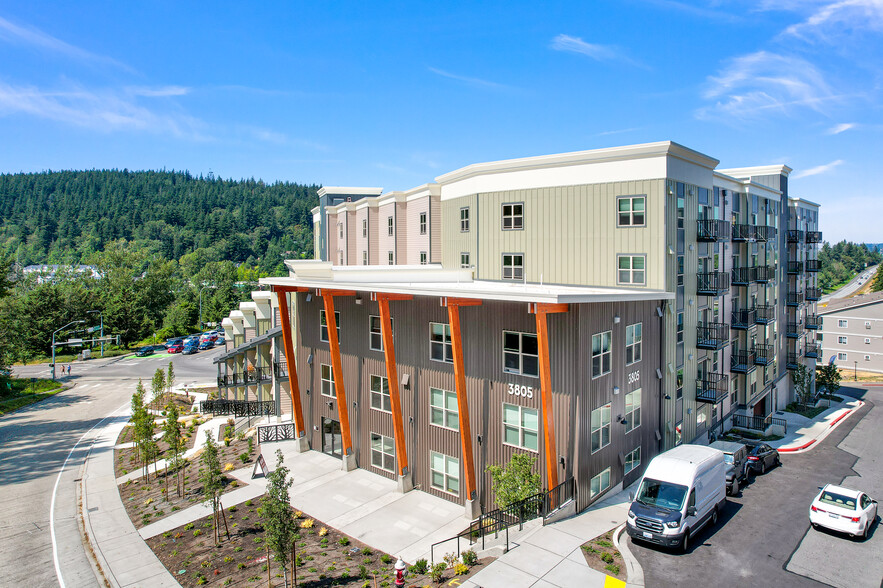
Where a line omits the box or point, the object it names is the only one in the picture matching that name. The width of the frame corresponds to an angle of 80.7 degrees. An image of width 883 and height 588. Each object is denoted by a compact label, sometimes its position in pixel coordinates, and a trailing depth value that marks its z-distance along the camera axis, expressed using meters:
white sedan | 16.77
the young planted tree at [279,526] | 15.55
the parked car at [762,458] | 23.05
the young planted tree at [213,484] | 20.60
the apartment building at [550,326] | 19.45
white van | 15.72
